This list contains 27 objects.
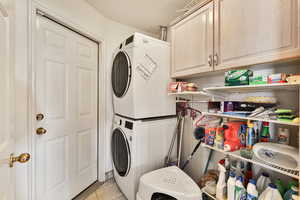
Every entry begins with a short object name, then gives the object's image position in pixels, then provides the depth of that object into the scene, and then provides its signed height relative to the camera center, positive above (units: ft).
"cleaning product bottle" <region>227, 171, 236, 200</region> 3.40 -2.32
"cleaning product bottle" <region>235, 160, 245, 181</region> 3.67 -2.02
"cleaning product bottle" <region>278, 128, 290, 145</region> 3.04 -0.88
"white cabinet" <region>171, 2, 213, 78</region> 3.95 +1.86
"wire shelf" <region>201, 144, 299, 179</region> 2.50 -1.43
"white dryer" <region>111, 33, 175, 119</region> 4.67 +0.78
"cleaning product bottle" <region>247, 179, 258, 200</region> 3.06 -2.20
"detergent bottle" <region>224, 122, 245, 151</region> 3.47 -1.05
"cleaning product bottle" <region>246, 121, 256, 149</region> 3.29 -0.97
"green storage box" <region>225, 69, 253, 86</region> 3.09 +0.52
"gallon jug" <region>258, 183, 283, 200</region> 2.77 -2.04
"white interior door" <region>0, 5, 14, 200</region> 2.00 -0.32
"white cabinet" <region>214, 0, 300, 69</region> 2.58 +1.53
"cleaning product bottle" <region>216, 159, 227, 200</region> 3.66 -2.47
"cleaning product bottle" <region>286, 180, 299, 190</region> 2.74 -1.85
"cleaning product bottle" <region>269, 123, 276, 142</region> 3.38 -0.87
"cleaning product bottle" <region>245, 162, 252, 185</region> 3.71 -2.11
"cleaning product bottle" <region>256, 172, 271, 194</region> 3.25 -2.10
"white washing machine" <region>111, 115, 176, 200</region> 4.69 -1.93
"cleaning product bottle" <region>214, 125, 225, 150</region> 3.74 -1.14
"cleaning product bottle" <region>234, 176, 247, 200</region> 3.25 -2.33
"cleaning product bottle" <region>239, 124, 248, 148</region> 3.49 -0.98
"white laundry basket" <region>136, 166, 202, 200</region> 3.49 -2.56
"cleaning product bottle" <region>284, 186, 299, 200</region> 2.60 -1.94
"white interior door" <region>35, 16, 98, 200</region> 4.37 -0.51
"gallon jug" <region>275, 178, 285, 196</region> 2.97 -2.03
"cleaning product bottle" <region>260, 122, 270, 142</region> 3.27 -0.87
